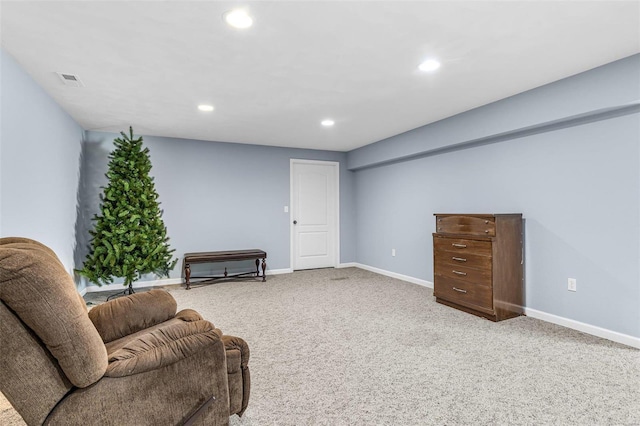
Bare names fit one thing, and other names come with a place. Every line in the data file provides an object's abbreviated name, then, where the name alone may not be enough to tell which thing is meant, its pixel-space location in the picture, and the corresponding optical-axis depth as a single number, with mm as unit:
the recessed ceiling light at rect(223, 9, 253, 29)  2016
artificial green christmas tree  4258
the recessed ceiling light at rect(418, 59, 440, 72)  2711
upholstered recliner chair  1062
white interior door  6312
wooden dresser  3416
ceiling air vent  2904
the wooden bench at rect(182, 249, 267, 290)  4945
